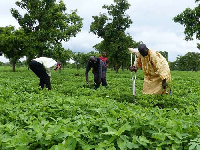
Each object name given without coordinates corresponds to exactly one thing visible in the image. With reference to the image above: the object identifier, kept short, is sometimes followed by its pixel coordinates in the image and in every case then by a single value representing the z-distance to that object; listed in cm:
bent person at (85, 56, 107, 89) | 896
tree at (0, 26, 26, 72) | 3019
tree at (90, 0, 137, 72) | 3122
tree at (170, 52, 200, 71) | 7656
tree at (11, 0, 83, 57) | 2341
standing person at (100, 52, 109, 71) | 1487
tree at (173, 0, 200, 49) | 2113
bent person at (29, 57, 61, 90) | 854
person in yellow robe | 655
